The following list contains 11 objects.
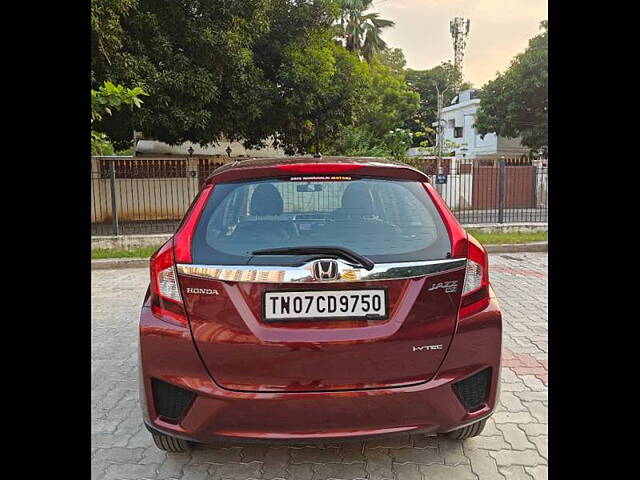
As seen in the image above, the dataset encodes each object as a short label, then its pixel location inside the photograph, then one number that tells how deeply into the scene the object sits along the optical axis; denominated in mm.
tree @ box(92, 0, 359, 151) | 11133
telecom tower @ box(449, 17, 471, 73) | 40391
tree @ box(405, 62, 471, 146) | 46188
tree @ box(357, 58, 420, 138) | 26938
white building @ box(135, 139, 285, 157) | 17391
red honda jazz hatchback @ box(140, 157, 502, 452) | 1982
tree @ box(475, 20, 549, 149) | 24844
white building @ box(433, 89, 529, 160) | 32156
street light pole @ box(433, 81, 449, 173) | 16203
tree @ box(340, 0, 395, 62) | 27516
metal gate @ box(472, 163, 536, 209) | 13180
